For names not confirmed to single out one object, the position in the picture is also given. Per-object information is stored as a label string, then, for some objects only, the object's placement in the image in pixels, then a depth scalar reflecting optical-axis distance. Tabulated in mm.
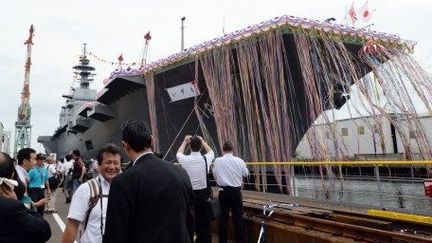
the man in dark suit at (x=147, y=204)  2074
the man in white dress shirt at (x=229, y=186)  5824
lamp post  23866
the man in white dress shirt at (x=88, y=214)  2766
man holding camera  5352
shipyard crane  54531
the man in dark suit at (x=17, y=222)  2270
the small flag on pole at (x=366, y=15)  12742
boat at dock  12336
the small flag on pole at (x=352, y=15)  13458
